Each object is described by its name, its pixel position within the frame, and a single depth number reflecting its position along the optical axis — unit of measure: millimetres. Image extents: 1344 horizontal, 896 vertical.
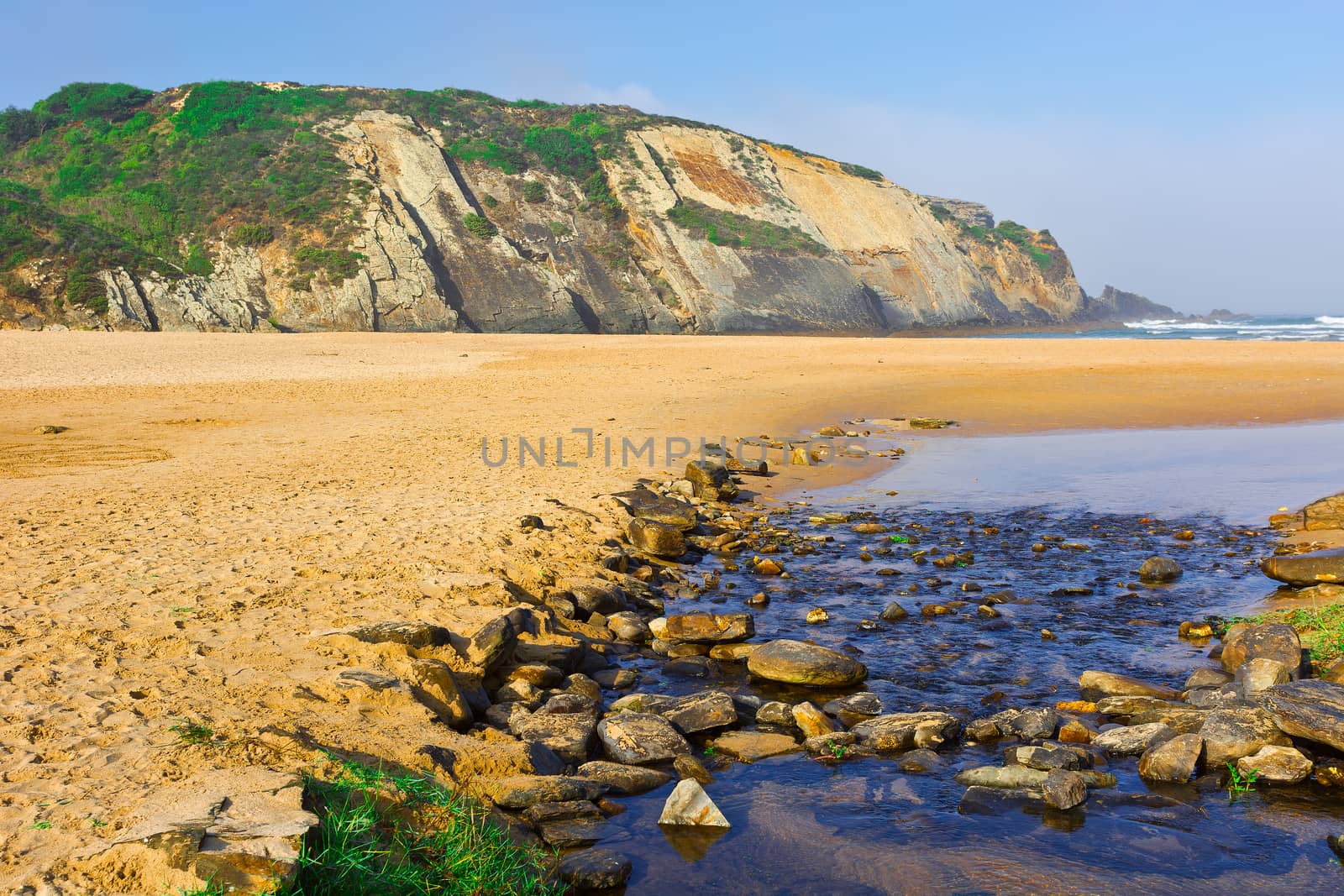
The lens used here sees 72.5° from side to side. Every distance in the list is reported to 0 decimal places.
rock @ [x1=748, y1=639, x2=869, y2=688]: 5992
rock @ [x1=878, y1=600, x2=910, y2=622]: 7215
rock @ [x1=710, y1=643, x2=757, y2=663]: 6543
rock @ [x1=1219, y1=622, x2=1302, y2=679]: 5676
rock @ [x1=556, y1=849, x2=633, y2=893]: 3795
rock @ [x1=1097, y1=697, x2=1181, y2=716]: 5352
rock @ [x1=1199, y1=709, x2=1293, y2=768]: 4750
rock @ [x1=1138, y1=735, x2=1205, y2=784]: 4625
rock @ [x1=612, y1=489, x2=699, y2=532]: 9969
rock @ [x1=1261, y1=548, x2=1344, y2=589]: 7633
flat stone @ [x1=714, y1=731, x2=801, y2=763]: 5078
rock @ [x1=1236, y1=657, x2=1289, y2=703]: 5473
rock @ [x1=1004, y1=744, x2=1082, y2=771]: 4691
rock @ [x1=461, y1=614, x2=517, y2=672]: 5879
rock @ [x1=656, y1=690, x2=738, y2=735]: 5328
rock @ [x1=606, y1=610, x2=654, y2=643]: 7055
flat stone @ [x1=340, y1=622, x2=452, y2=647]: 5664
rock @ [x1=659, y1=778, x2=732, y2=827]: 4262
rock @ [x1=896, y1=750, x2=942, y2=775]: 4820
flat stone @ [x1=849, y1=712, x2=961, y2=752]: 5086
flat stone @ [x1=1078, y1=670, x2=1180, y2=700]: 5617
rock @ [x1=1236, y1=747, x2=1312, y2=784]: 4559
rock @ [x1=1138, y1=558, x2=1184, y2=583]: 8094
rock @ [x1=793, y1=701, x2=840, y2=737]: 5254
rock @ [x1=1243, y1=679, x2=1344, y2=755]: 4695
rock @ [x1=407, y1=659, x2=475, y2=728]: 5113
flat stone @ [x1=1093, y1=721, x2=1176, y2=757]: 4934
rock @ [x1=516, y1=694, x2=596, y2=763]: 5027
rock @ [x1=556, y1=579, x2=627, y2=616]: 7434
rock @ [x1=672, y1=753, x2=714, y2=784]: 4781
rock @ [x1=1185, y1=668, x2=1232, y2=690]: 5734
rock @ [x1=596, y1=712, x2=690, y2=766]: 4980
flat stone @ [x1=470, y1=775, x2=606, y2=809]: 4340
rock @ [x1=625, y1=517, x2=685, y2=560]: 9195
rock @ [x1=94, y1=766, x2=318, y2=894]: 3041
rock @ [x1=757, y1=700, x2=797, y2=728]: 5422
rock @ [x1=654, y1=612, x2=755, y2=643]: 6777
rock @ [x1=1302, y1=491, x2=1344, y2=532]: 9406
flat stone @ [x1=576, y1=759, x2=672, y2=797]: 4660
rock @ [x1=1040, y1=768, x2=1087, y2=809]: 4363
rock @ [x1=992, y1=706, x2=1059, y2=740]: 5145
